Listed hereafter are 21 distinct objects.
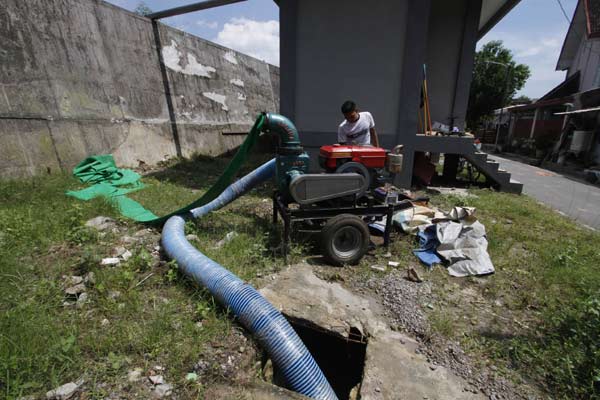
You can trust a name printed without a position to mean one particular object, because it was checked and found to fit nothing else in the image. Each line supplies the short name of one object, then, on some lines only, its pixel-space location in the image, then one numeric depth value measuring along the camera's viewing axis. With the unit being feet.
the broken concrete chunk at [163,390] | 5.29
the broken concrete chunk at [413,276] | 9.85
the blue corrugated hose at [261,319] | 6.07
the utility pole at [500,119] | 71.87
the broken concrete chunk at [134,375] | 5.50
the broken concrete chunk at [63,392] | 5.01
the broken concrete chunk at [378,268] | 10.46
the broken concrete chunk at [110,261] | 8.94
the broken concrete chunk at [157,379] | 5.49
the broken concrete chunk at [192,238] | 10.87
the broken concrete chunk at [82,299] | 7.22
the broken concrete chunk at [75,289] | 7.54
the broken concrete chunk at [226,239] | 10.77
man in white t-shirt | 13.60
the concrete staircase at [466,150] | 20.26
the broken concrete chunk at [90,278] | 7.91
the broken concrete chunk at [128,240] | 10.54
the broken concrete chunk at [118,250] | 9.59
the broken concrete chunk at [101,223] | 11.41
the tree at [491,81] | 85.56
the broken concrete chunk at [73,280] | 7.95
